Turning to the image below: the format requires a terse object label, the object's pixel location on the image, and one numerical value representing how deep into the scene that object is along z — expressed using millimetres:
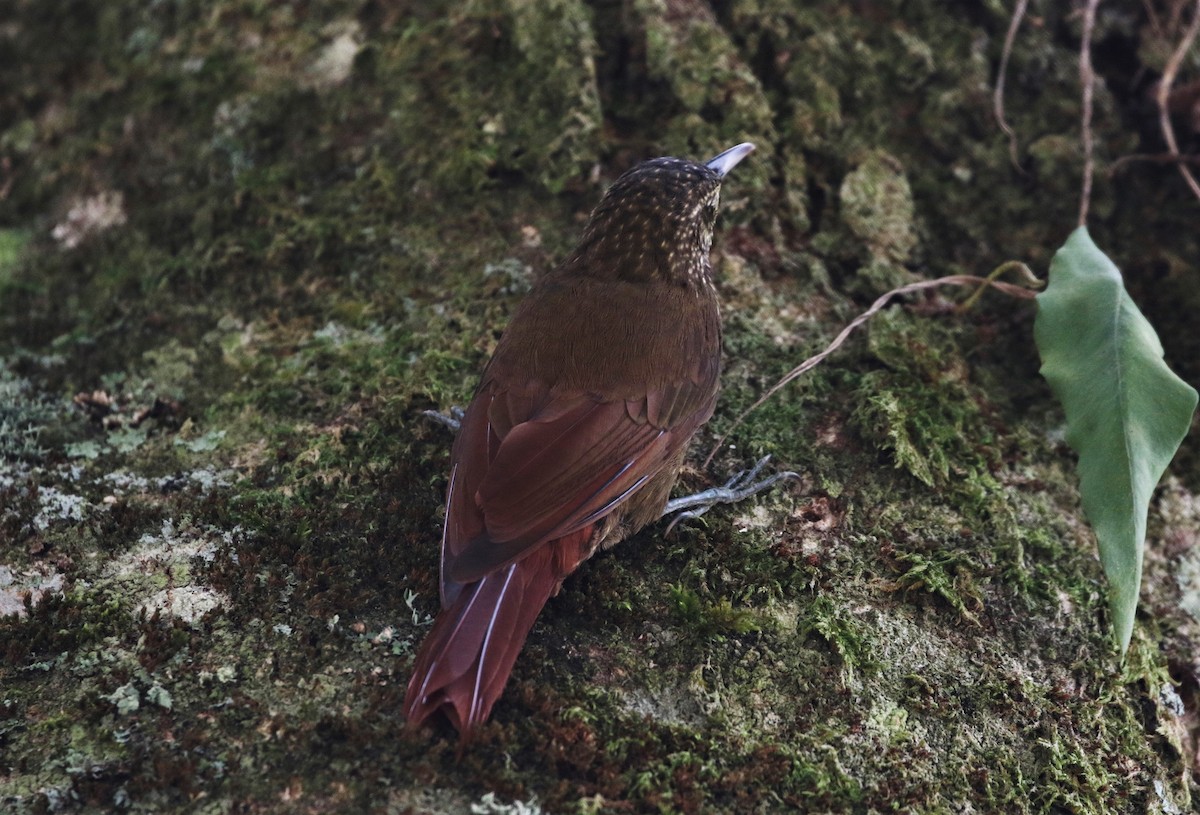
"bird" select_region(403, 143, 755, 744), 4656
